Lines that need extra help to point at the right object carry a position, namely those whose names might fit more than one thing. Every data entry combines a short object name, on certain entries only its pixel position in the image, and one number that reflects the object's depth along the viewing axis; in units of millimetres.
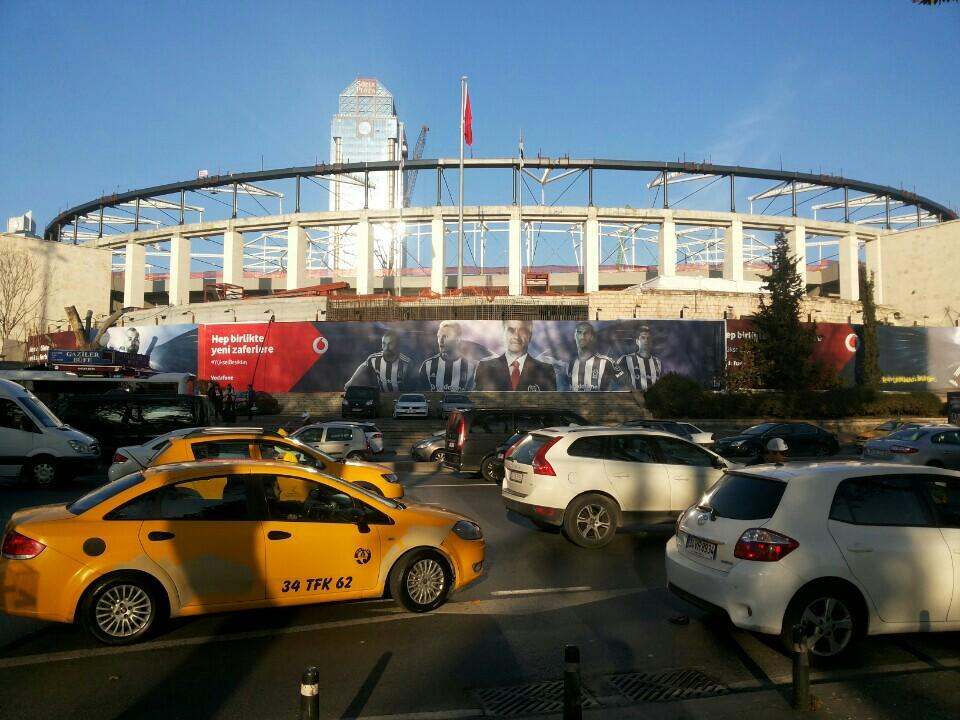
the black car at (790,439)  19938
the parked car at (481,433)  16359
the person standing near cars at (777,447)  8548
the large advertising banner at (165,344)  42438
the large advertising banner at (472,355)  37969
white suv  9180
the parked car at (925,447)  16266
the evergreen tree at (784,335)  31953
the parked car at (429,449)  20484
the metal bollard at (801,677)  4191
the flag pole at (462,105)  45266
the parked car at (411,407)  32719
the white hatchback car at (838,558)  5031
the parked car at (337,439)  18594
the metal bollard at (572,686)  3465
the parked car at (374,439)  19938
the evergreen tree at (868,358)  39562
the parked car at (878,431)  25578
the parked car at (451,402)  32469
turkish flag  45500
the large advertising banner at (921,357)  41125
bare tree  41656
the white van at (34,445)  14820
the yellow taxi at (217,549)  5371
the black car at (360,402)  33312
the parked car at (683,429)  20953
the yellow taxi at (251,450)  10219
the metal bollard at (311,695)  3146
